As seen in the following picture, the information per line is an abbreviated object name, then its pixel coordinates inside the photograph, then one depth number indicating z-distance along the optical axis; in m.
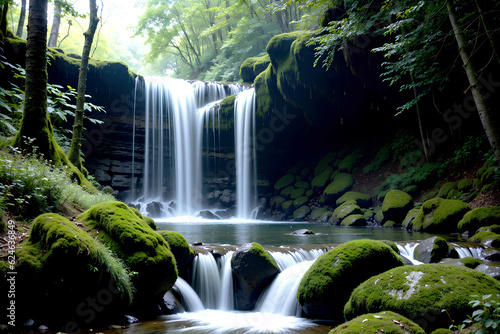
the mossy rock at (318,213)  16.21
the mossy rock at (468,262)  5.36
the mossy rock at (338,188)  16.48
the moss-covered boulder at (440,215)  9.52
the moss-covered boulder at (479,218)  8.13
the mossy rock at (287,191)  19.59
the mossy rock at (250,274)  5.35
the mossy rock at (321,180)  18.33
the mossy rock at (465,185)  11.10
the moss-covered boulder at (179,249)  5.47
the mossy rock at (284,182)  20.56
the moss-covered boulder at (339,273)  4.36
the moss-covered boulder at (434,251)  6.14
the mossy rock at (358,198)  14.95
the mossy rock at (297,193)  18.94
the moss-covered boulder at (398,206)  12.46
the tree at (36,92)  5.97
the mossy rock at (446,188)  11.71
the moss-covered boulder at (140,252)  4.17
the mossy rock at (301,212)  17.38
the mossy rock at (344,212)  14.07
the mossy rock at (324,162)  19.80
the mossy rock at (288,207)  18.43
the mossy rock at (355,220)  13.17
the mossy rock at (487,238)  7.02
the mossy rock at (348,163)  18.19
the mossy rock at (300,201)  18.19
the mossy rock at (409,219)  11.19
